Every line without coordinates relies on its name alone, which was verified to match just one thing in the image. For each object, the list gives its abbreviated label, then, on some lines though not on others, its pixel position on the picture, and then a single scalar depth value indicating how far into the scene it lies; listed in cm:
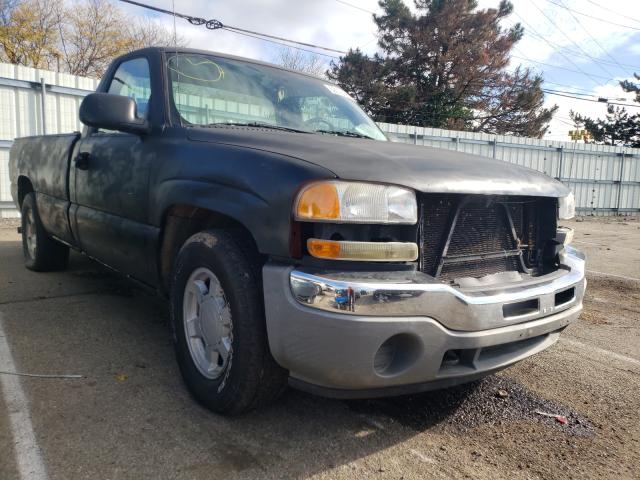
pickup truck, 200
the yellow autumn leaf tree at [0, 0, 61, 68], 2800
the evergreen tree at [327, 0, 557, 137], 2844
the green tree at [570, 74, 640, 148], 3266
